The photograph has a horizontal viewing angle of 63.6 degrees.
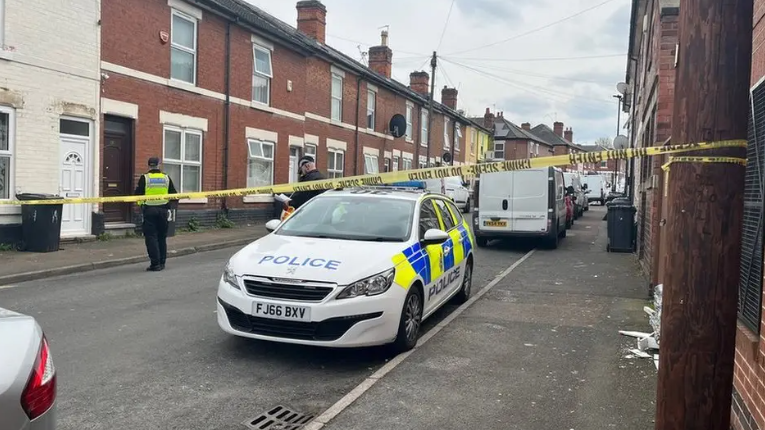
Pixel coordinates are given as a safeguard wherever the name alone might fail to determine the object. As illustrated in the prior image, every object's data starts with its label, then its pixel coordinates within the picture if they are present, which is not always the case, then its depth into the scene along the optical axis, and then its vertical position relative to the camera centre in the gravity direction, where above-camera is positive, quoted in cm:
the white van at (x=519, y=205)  1477 -20
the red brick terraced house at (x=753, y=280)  339 -46
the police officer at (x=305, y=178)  958 +21
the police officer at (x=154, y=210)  999 -39
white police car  518 -77
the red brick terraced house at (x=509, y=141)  5794 +543
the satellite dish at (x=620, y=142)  2156 +206
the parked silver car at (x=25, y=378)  224 -75
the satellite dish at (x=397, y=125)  2986 +332
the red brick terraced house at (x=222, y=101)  1448 +260
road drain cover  405 -155
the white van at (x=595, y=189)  4695 +80
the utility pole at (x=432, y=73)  2798 +552
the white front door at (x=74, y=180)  1298 +9
